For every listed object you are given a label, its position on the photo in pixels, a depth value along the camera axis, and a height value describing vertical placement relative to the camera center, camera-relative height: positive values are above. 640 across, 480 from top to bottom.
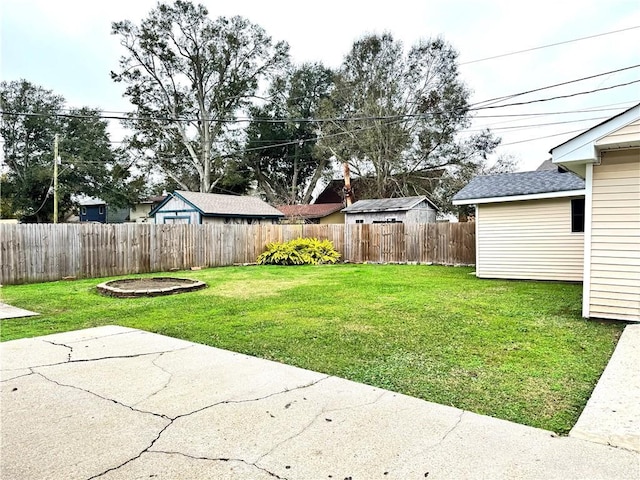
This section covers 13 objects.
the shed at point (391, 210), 19.88 +0.73
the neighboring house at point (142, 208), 34.12 +1.52
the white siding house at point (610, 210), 4.99 +0.18
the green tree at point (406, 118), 23.34 +6.23
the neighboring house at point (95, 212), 35.03 +1.26
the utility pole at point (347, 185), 25.58 +2.55
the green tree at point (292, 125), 32.50 +8.01
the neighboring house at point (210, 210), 19.03 +0.76
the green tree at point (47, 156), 28.69 +5.11
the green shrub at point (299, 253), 14.34 -0.99
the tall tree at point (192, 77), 27.75 +10.67
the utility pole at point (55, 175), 20.45 +2.67
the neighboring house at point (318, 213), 27.20 +0.85
